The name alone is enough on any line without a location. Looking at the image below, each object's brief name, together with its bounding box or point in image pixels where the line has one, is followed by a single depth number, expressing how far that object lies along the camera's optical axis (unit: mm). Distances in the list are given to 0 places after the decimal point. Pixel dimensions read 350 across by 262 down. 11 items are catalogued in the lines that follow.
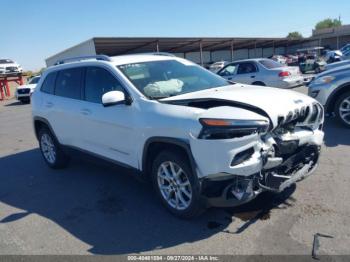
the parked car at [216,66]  34622
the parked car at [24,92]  22453
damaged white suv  3174
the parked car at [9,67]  26809
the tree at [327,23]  121062
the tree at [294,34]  116900
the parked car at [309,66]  20605
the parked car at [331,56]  23238
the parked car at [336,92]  6840
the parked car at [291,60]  36881
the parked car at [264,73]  12312
